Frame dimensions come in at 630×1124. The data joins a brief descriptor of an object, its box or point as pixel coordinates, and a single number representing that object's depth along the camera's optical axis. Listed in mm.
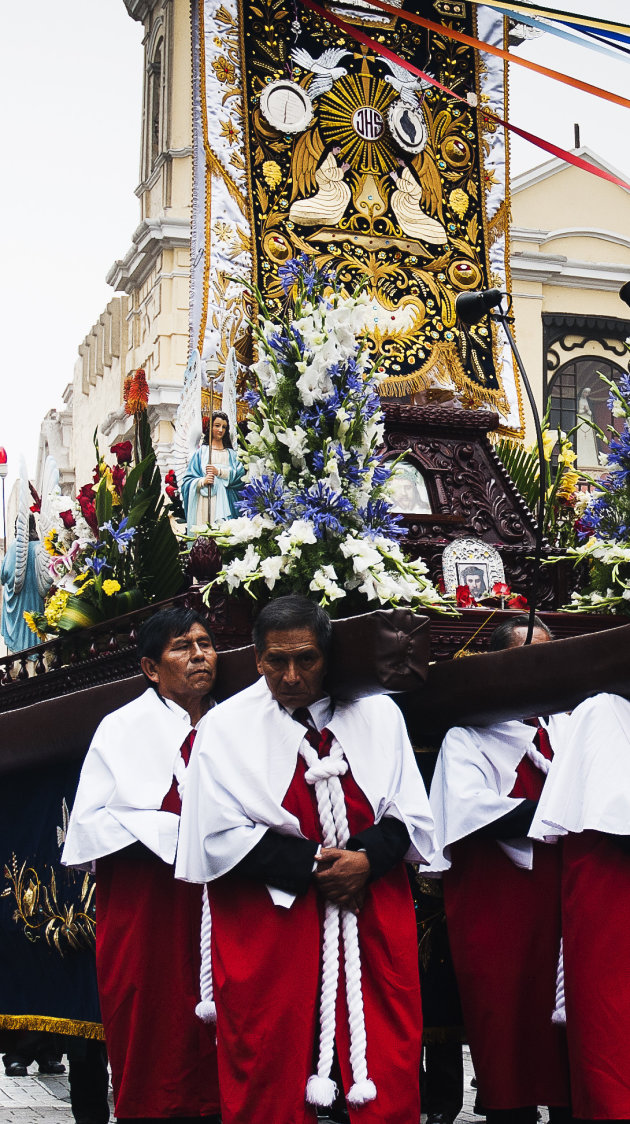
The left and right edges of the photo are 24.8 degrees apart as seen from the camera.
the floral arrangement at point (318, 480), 5176
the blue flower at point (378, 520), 5336
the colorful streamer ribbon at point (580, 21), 5844
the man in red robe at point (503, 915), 4426
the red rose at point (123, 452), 7406
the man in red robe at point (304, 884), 3555
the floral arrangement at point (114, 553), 6734
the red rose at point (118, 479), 7164
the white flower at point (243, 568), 5328
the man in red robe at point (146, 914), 4234
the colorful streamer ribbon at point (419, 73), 5726
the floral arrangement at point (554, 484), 7680
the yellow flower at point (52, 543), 7478
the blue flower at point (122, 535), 6754
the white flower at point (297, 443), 5281
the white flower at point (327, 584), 4984
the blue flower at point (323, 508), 5195
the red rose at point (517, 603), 6420
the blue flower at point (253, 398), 5684
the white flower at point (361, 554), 5074
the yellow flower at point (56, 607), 6812
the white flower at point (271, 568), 5168
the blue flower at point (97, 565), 6773
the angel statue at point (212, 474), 7336
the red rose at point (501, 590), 6355
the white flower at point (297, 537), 5121
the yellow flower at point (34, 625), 7430
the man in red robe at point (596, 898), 3779
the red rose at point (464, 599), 6086
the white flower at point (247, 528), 5344
